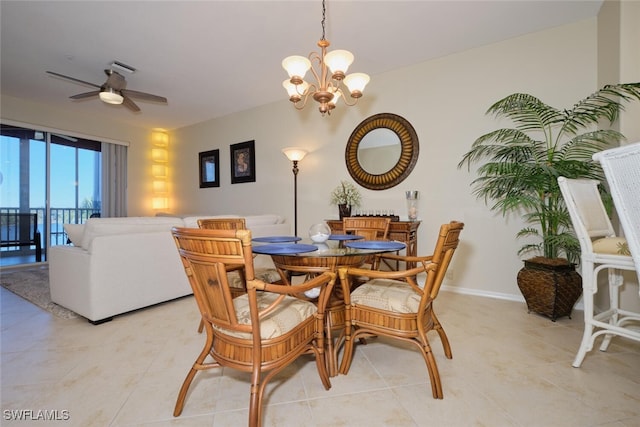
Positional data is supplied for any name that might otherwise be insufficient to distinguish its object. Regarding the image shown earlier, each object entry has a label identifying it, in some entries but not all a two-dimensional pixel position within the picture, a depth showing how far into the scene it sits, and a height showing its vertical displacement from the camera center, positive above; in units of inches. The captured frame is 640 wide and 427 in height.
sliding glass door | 173.8 +19.5
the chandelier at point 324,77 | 73.7 +37.7
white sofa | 89.9 -18.9
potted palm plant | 88.5 +13.9
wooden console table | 115.3 -8.2
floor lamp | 153.8 +28.7
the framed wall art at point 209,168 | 210.7 +33.4
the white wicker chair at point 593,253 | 61.3 -8.7
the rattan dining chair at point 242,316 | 40.6 -17.9
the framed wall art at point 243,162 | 190.7 +34.5
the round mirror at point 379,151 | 137.2 +30.7
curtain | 208.5 +23.9
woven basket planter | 90.4 -23.5
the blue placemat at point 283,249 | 61.1 -8.4
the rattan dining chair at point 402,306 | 54.8 -19.6
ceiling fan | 125.2 +53.8
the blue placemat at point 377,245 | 66.8 -8.0
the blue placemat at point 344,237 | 85.5 -7.5
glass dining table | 62.2 -10.7
